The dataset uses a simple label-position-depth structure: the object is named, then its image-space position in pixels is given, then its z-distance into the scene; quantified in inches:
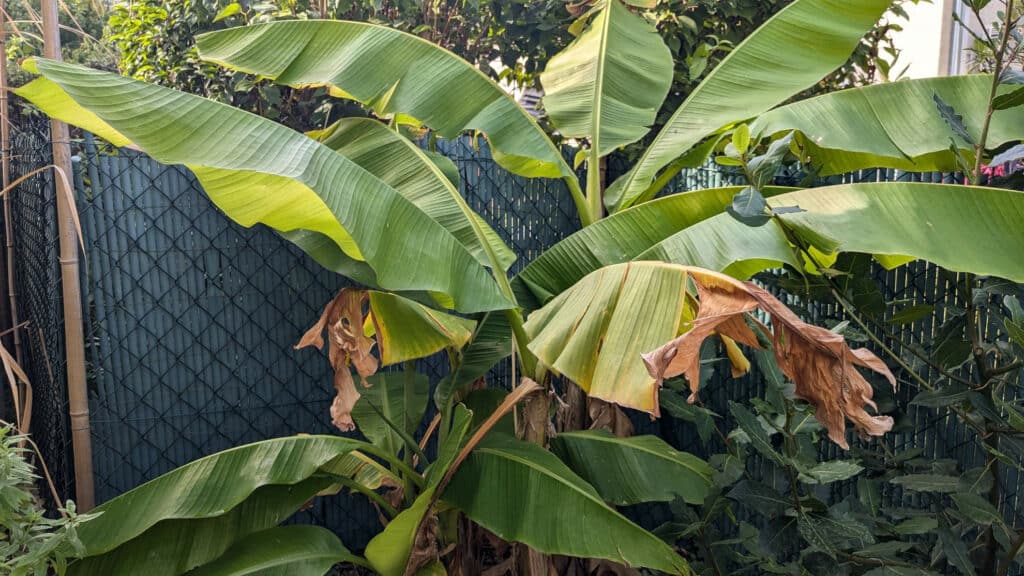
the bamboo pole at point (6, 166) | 127.3
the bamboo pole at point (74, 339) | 122.8
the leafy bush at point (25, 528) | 73.8
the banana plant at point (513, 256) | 83.0
